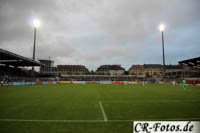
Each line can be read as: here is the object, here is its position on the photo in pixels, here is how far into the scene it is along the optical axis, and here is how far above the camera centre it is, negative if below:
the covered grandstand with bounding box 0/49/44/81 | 34.92 +3.47
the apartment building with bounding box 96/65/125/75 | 115.56 +4.21
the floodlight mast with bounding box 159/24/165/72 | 50.44 +20.38
